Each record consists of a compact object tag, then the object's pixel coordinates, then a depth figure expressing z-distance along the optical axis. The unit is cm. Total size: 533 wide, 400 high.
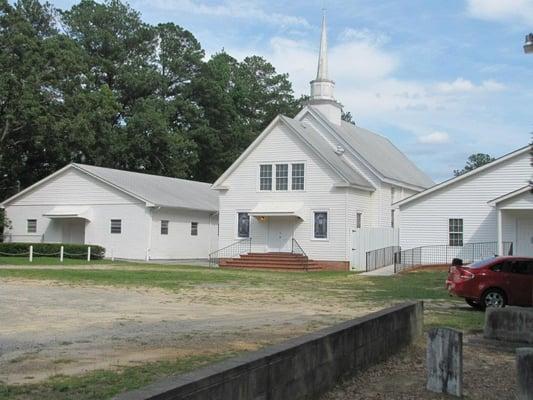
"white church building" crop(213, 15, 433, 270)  3669
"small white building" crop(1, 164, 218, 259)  4091
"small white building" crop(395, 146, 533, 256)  3197
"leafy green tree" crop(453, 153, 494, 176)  10344
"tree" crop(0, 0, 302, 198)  4822
